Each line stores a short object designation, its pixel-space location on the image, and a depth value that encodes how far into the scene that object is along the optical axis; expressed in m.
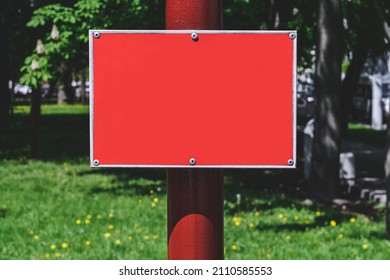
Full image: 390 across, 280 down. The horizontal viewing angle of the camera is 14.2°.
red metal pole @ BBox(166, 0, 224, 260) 4.43
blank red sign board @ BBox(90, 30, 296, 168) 4.37
